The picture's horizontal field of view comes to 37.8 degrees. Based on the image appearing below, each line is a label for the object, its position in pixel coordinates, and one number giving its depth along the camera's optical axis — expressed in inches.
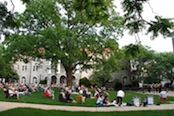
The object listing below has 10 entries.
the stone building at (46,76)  2672.2
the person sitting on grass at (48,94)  917.2
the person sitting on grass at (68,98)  801.7
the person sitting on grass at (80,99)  785.3
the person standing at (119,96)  730.6
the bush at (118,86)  2253.6
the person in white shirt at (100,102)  710.5
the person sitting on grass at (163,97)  832.9
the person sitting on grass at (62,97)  789.9
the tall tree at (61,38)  1105.7
